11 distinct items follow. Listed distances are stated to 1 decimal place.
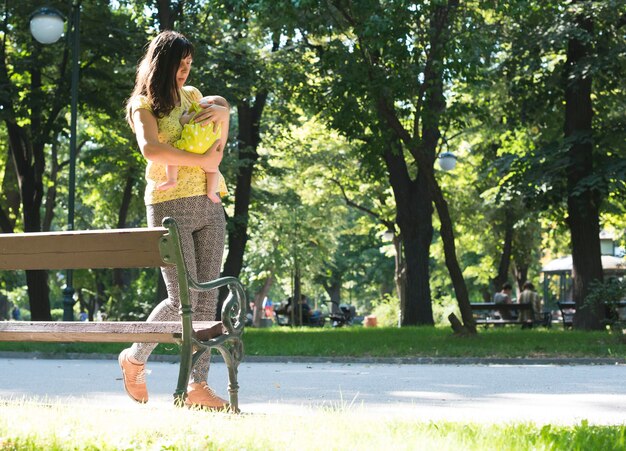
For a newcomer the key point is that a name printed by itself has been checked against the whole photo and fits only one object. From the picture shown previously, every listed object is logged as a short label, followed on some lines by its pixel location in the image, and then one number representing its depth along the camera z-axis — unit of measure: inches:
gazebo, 1493.6
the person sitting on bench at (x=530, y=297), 1178.6
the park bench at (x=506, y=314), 1106.7
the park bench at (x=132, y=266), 223.1
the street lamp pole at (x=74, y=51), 768.3
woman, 247.4
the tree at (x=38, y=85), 934.4
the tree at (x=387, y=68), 685.9
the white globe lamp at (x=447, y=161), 1143.6
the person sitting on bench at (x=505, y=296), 1258.0
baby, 251.0
